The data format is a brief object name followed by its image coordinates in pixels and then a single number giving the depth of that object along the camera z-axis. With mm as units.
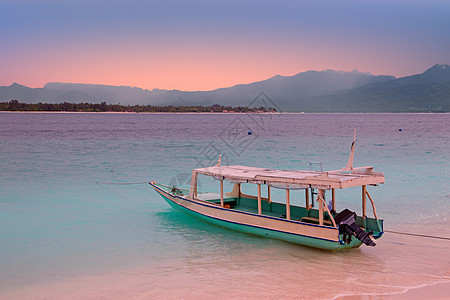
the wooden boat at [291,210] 11281
